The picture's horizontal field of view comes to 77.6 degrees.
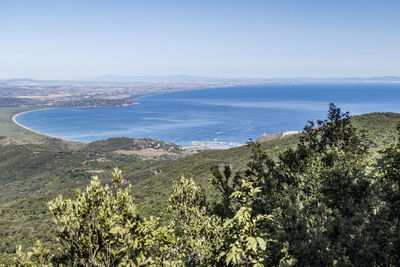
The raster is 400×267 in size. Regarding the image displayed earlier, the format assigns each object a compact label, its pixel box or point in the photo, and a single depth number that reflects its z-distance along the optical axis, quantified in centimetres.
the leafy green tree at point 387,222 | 815
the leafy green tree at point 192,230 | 998
